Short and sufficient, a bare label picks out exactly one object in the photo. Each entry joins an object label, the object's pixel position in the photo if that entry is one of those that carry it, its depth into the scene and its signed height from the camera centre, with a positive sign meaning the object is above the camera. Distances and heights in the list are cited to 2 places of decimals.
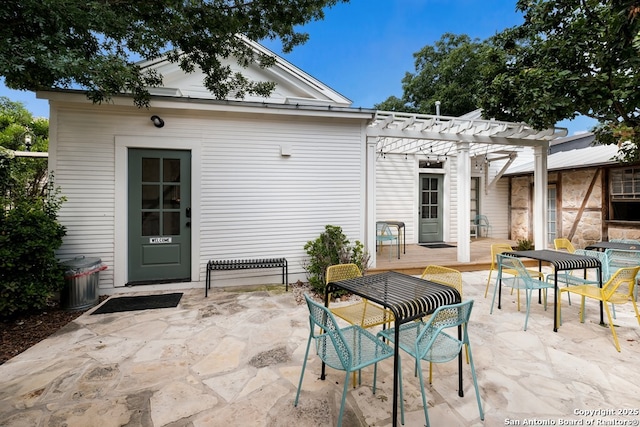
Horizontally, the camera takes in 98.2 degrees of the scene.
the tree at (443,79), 16.84 +9.04
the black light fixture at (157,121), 4.41 +1.51
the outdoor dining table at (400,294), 1.80 -0.59
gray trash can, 3.66 -0.93
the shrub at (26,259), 3.17 -0.51
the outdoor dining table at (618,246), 4.30 -0.50
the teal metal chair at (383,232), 6.25 -0.45
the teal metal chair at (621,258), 3.92 -0.63
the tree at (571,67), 4.29 +2.63
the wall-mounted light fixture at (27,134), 9.75 +2.92
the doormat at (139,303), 3.73 -1.25
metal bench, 4.52 -0.83
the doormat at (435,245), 7.62 -0.86
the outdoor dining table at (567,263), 3.09 -0.56
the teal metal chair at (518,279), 3.27 -0.81
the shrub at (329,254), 4.42 -0.64
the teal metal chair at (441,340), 1.72 -0.90
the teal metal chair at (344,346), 1.65 -0.90
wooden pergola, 5.31 +1.63
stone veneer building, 6.52 +0.46
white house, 4.27 +0.65
